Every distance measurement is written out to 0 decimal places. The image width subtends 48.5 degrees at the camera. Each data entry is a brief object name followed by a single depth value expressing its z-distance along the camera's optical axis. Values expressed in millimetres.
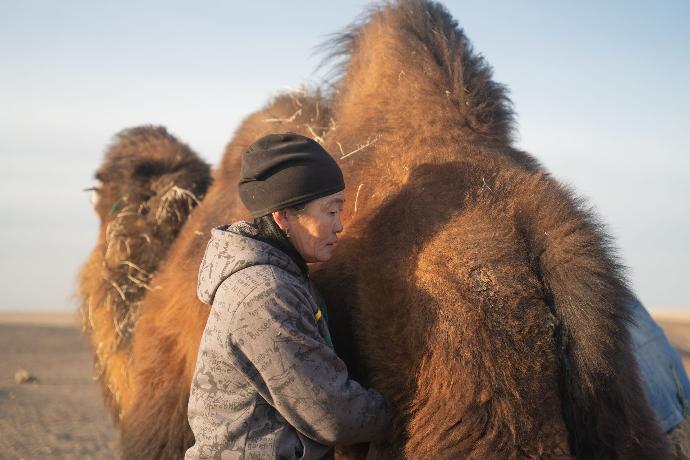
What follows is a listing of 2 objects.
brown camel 2168
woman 2342
